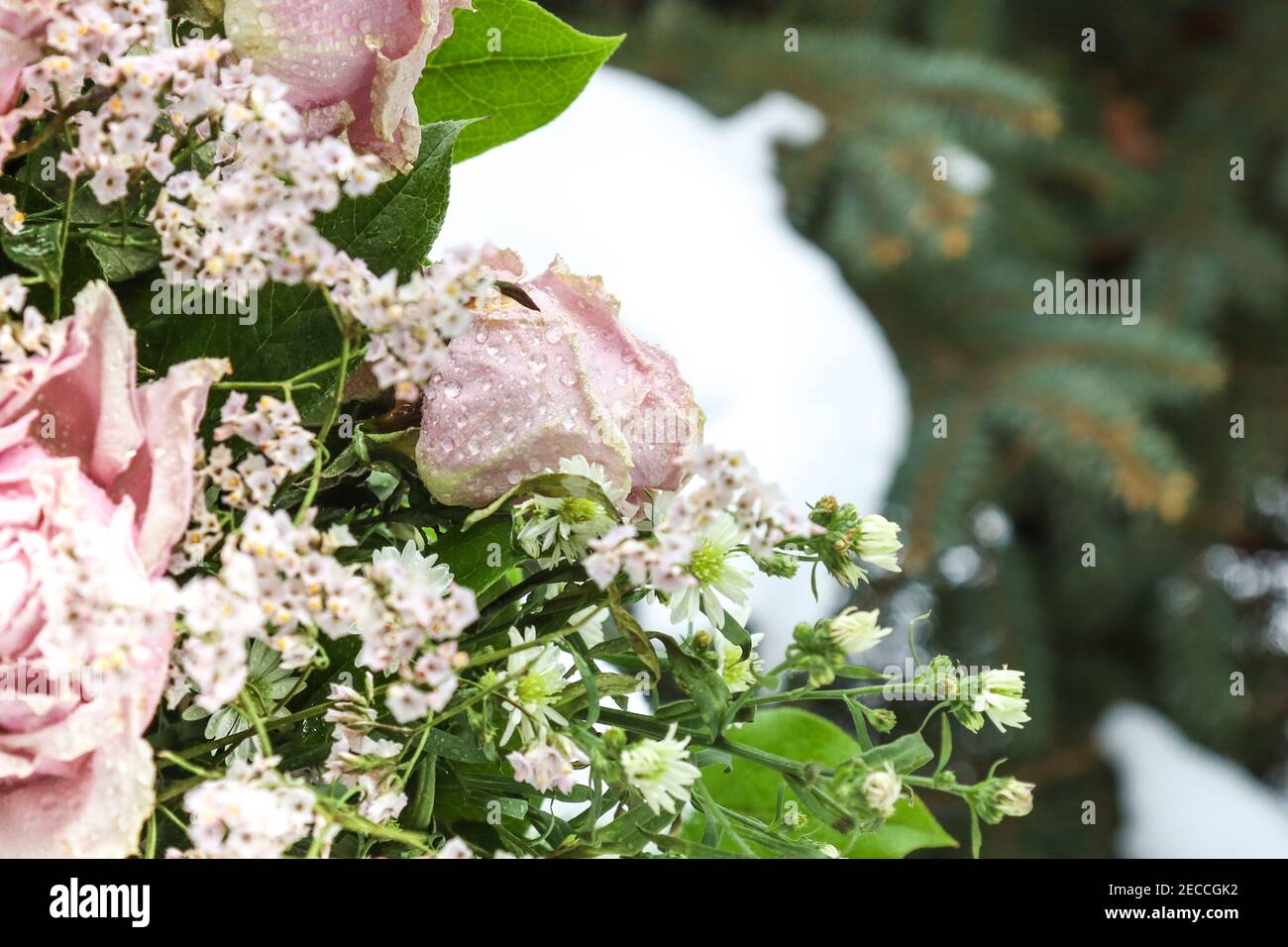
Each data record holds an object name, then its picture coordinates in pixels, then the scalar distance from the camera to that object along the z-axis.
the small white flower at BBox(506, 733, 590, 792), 0.55
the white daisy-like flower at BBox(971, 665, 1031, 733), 0.56
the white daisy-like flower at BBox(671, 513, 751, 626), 0.56
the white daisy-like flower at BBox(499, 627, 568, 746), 0.55
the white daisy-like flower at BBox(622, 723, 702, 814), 0.54
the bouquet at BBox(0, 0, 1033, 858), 0.52
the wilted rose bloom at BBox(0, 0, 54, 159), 0.53
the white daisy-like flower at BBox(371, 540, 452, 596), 0.55
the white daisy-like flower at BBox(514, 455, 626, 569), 0.56
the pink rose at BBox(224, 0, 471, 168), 0.55
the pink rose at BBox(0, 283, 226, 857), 0.51
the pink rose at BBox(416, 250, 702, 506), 0.56
